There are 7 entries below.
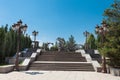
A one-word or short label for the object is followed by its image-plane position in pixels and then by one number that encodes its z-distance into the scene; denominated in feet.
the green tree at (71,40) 86.21
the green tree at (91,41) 63.92
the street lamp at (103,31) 21.40
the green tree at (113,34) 18.91
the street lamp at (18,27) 23.00
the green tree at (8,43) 32.13
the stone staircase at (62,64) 24.76
